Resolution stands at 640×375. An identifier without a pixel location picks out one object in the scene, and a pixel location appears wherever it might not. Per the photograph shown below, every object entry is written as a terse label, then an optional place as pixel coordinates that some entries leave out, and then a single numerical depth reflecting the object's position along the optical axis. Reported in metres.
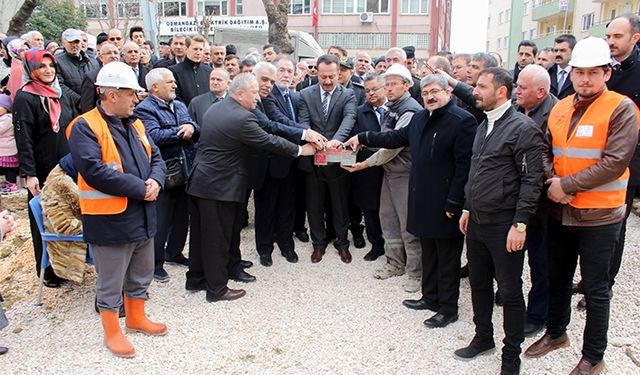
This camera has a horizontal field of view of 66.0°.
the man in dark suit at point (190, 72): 6.40
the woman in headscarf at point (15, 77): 5.50
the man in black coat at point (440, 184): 4.09
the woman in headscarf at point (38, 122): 4.57
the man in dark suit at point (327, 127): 5.70
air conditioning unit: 37.91
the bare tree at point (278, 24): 12.86
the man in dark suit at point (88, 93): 5.03
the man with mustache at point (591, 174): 3.13
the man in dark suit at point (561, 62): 6.12
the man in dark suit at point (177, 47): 7.02
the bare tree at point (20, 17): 10.40
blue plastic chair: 4.50
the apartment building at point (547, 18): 32.16
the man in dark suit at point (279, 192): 5.63
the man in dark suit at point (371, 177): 5.52
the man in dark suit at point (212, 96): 5.48
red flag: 39.22
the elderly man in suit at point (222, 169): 4.55
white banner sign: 28.33
